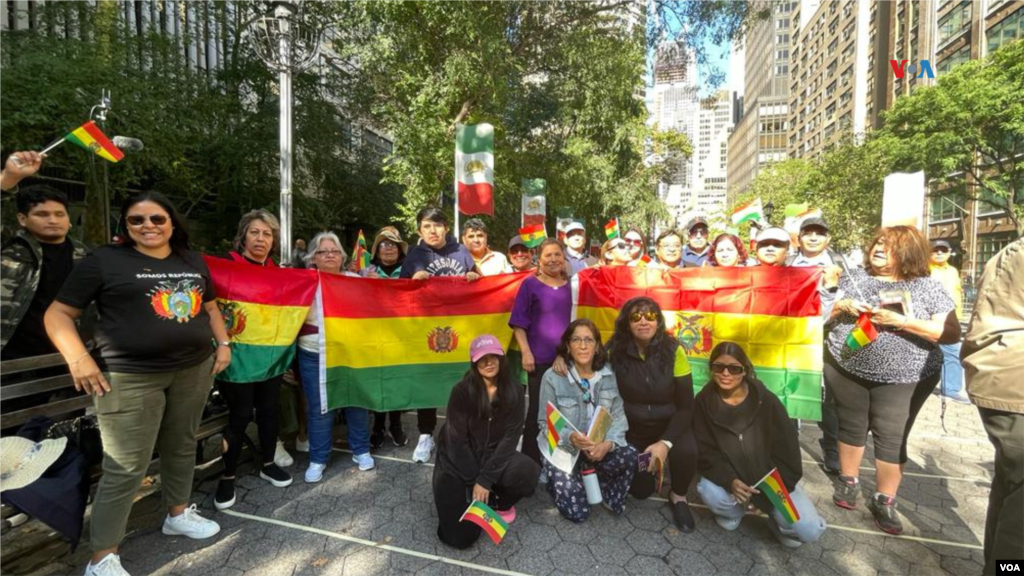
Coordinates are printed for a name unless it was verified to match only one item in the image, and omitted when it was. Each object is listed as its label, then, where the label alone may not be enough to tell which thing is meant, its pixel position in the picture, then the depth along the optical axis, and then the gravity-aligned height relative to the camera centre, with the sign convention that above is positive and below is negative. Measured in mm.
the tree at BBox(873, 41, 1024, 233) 18953 +6321
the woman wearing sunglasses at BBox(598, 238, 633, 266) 5551 +269
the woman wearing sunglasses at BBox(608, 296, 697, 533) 3527 -778
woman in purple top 3902 -330
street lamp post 4621 +2179
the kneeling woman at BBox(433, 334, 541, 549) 3098 -1107
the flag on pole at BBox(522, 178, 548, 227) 13555 +2082
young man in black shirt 2730 +46
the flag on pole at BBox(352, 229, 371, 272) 5445 +206
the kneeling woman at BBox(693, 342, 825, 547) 3094 -1107
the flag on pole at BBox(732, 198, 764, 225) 5371 +682
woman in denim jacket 3305 -990
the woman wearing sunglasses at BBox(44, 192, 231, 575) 2432 -345
